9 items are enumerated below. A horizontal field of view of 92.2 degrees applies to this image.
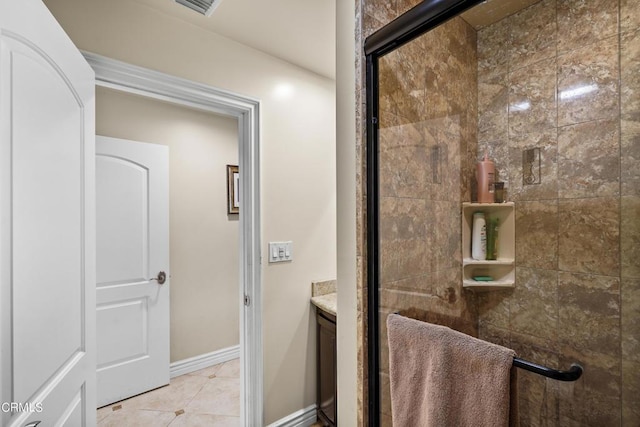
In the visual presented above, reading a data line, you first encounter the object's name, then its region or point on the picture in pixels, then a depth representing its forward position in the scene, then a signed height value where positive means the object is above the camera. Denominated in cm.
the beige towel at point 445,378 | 72 -43
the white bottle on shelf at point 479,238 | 100 -8
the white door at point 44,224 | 77 -2
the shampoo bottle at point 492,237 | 98 -8
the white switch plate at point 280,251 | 181 -22
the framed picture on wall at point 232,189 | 290 +25
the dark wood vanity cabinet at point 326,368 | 179 -92
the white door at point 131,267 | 214 -37
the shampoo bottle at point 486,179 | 101 +11
